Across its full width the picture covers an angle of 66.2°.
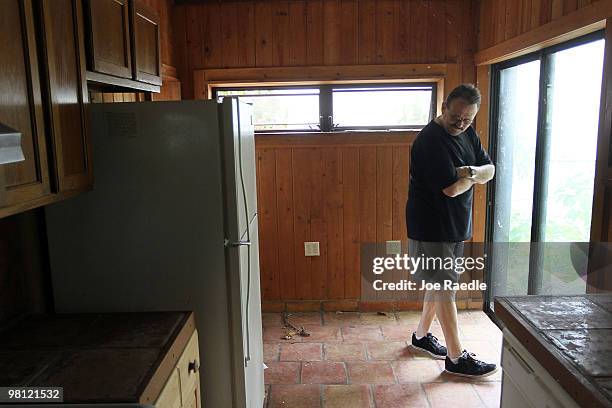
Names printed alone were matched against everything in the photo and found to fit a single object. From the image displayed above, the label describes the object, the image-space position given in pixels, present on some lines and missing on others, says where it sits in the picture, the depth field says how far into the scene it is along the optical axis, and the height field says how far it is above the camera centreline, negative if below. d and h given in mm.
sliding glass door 2383 -208
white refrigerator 1688 -333
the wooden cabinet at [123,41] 1633 +379
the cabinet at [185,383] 1368 -775
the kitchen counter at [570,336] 1117 -580
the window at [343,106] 3516 +214
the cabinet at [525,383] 1241 -732
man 2461 -331
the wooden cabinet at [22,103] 1146 +94
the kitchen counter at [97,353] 1222 -637
